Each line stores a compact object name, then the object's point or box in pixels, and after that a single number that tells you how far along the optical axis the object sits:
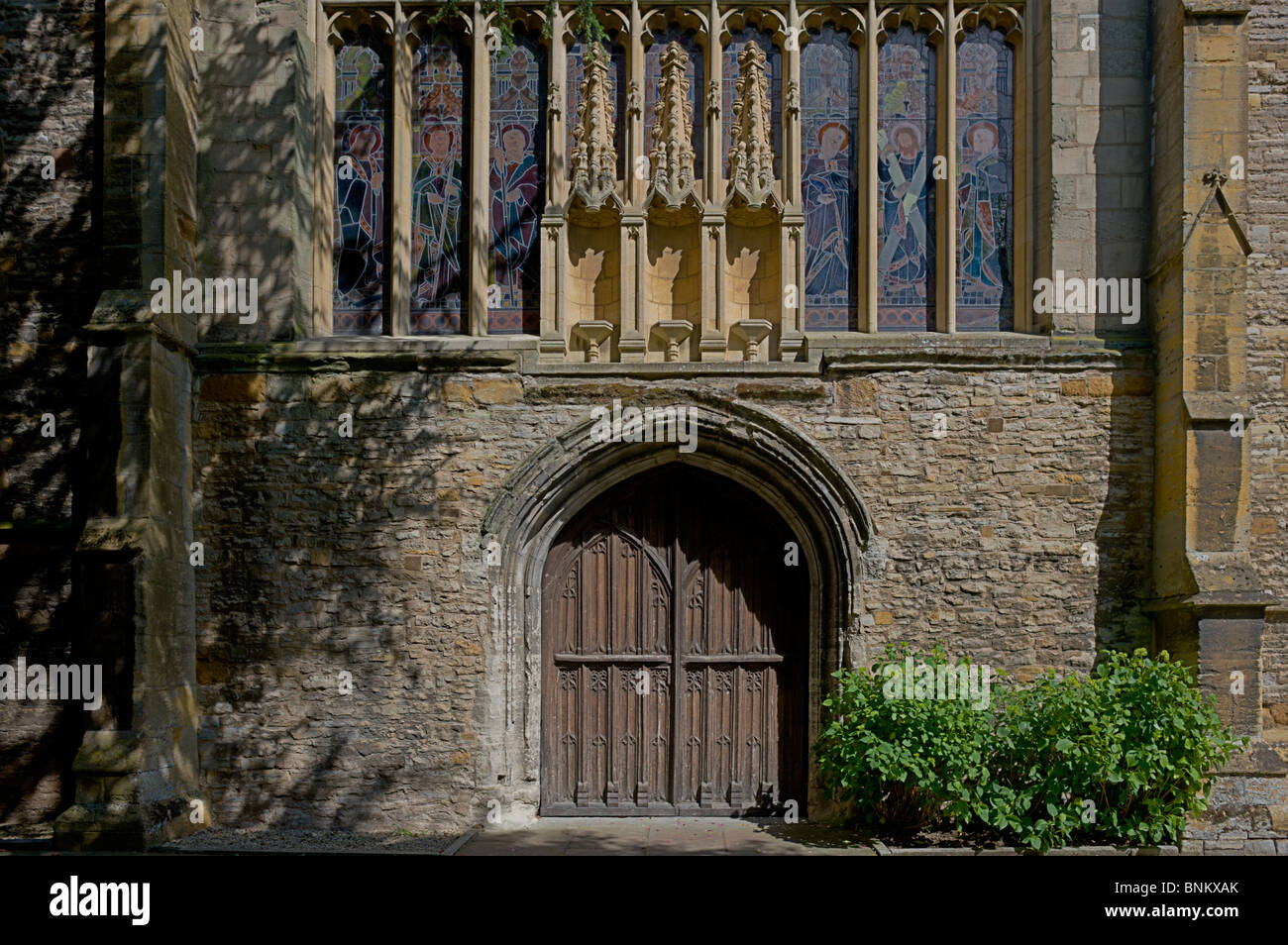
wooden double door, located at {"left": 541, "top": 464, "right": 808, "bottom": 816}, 9.28
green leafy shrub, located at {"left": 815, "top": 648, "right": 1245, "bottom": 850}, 7.78
